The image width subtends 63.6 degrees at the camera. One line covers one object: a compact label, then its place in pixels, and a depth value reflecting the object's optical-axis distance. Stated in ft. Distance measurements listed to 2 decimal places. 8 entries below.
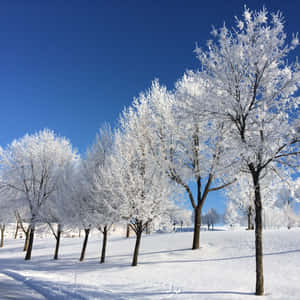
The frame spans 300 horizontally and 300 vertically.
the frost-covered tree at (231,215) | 209.55
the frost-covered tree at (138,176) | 42.96
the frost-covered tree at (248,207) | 93.32
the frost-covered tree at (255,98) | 25.91
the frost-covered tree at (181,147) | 50.48
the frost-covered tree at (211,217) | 303.27
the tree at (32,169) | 71.67
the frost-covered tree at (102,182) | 49.39
